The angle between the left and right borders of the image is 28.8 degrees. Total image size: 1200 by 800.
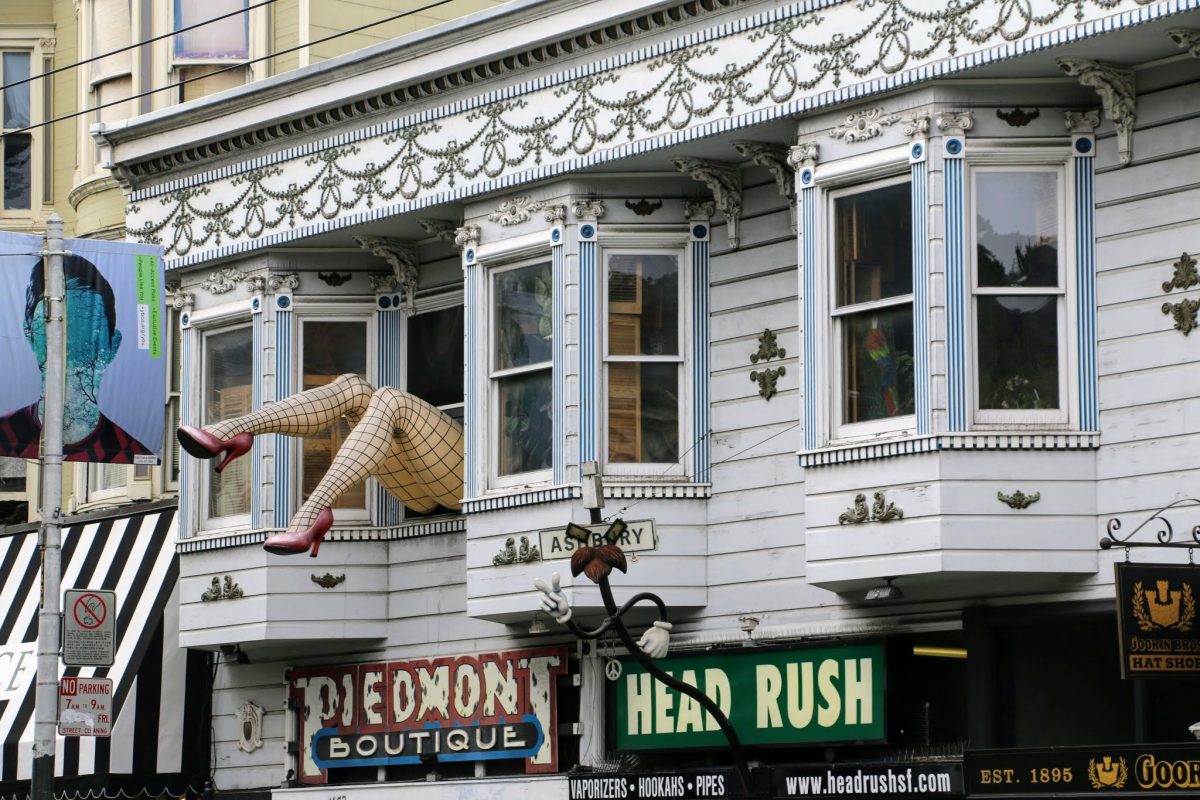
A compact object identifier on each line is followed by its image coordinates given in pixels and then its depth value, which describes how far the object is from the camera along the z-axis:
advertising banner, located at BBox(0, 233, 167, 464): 21.70
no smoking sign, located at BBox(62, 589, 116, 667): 20.61
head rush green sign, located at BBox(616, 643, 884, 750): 17.92
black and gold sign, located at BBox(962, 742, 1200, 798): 15.41
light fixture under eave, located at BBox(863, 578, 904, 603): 17.22
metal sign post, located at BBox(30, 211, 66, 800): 19.97
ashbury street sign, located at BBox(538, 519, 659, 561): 17.97
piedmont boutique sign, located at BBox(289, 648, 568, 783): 20.64
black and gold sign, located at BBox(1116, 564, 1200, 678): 15.29
